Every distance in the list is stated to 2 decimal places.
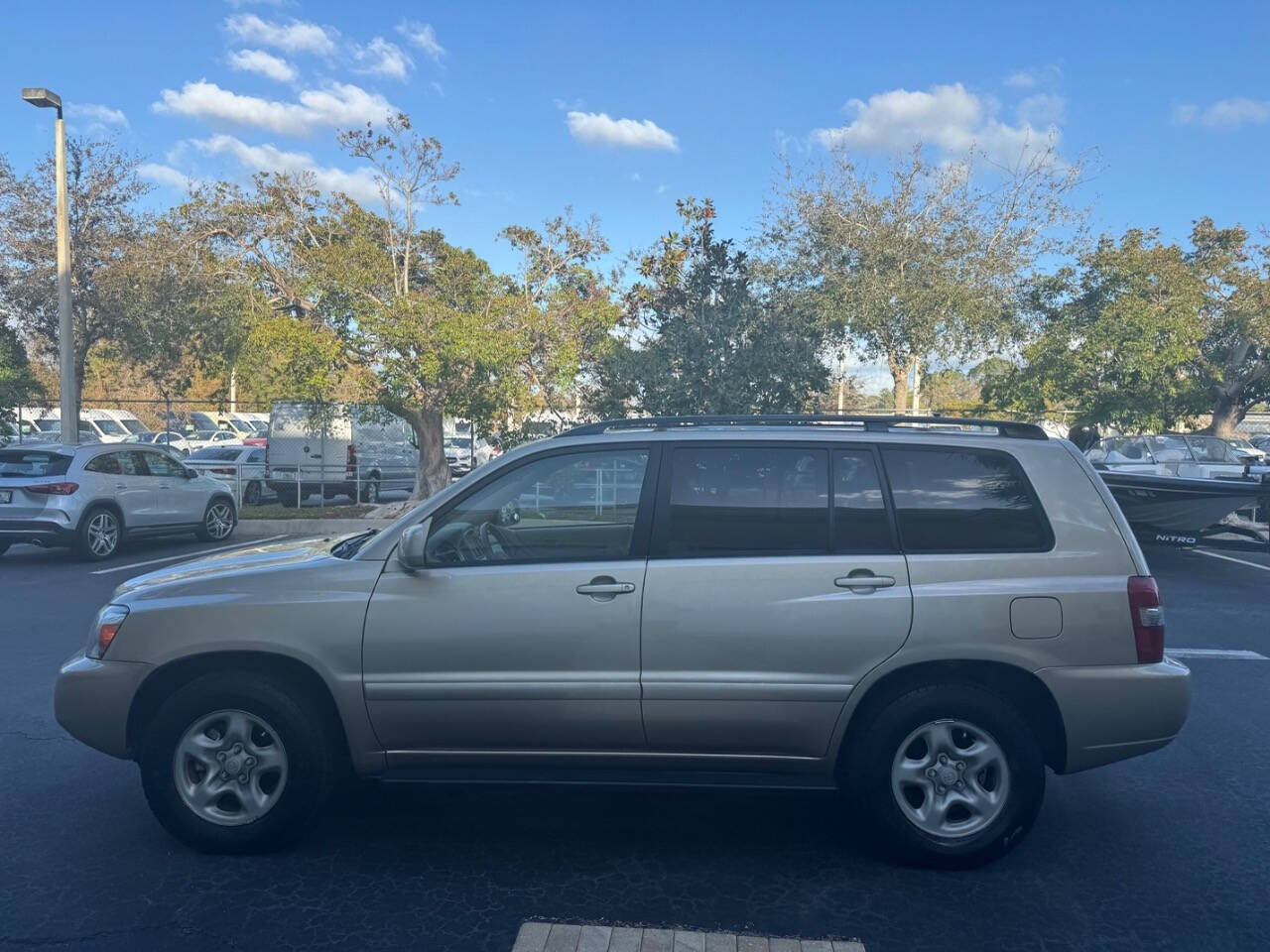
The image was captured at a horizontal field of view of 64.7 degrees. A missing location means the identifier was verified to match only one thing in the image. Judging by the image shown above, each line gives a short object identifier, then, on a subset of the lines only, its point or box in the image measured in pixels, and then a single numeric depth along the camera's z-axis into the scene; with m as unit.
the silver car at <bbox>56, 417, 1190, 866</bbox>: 3.91
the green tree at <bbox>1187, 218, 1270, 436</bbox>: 24.59
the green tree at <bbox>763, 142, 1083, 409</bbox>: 17.83
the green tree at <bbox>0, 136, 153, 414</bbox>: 18.69
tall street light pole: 15.38
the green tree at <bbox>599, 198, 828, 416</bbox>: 14.95
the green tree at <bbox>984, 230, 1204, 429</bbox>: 20.42
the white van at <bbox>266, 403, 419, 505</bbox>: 19.12
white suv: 12.06
